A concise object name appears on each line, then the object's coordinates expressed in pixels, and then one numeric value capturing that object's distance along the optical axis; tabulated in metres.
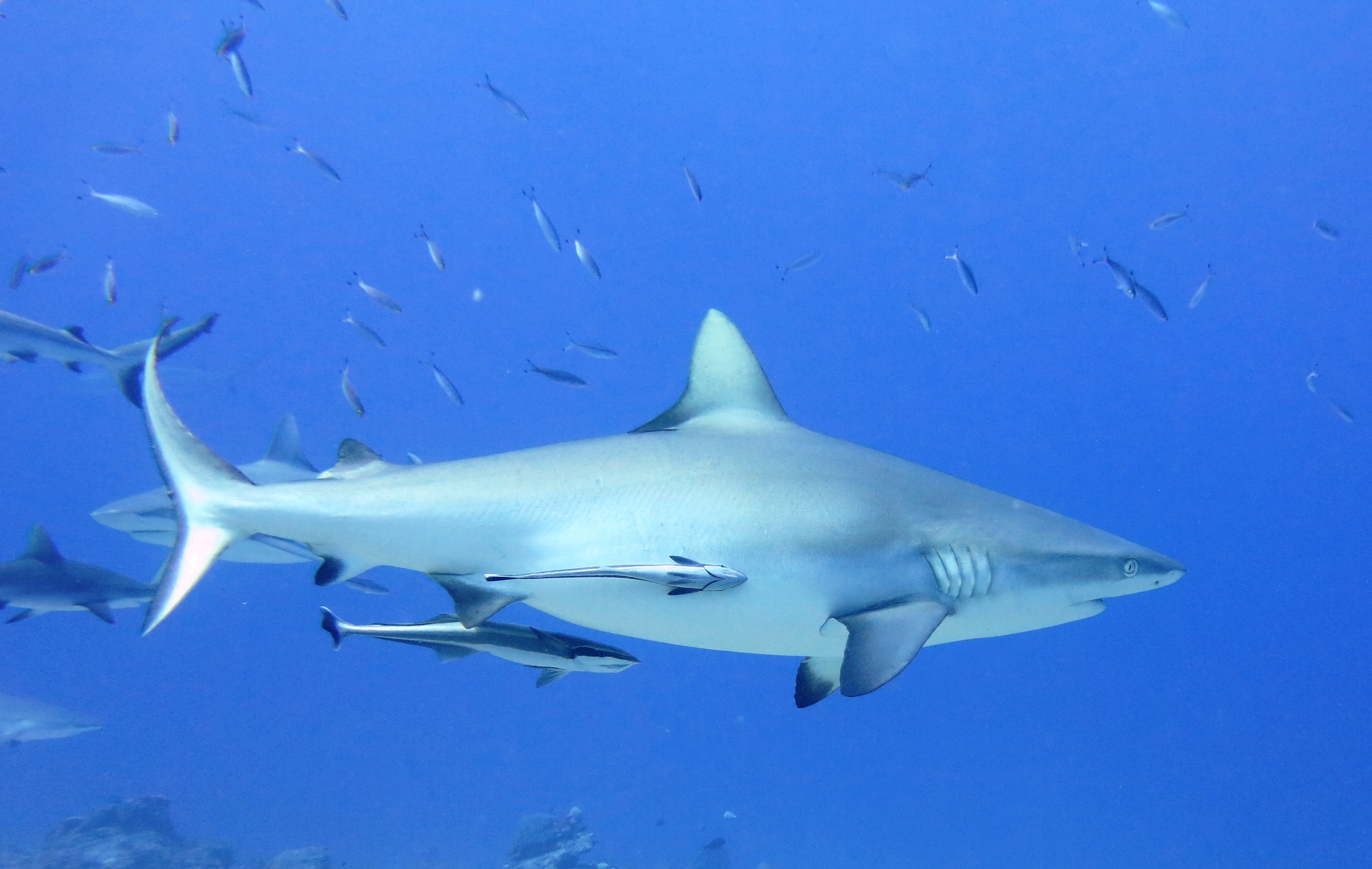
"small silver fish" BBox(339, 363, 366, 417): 8.12
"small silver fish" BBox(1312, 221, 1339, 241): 12.08
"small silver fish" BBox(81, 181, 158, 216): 9.71
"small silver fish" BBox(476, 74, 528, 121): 10.23
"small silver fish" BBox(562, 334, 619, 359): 10.34
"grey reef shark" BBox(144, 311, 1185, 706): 2.43
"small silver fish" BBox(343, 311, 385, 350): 10.70
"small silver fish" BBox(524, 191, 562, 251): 8.96
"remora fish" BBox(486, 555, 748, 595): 2.27
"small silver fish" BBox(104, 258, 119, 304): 8.59
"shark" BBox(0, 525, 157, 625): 5.76
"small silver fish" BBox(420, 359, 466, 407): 9.69
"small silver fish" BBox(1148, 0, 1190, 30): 11.35
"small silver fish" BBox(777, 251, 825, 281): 12.13
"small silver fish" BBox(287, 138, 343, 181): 9.77
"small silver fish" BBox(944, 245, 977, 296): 9.54
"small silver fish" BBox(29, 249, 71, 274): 8.94
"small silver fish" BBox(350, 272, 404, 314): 9.45
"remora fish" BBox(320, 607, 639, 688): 2.87
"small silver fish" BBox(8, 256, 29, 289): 9.26
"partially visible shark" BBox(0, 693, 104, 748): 9.58
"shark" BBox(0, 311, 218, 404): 6.61
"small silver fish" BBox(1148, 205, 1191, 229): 10.87
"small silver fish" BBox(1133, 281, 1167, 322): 8.34
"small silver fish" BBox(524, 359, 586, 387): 9.20
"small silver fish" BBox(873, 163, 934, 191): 10.44
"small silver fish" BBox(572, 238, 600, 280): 9.48
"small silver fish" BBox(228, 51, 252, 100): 8.21
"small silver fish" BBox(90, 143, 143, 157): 10.64
